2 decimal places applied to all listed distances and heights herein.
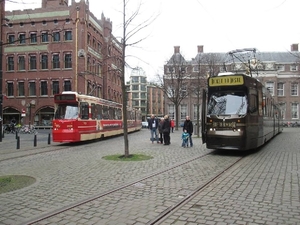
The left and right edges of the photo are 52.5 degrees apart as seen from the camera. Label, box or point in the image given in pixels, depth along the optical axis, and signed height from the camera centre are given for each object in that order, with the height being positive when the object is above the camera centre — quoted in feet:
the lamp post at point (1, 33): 76.95 +22.09
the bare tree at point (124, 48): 40.06 +9.16
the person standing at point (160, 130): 60.83 -2.79
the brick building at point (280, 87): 219.41 +20.57
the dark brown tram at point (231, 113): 40.60 +0.42
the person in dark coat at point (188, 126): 53.83 -1.78
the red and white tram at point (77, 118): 59.98 -0.13
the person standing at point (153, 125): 62.69 -1.77
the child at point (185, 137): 54.03 -3.72
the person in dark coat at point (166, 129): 57.67 -2.41
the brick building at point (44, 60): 139.13 +27.05
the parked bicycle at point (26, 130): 109.09 -4.45
